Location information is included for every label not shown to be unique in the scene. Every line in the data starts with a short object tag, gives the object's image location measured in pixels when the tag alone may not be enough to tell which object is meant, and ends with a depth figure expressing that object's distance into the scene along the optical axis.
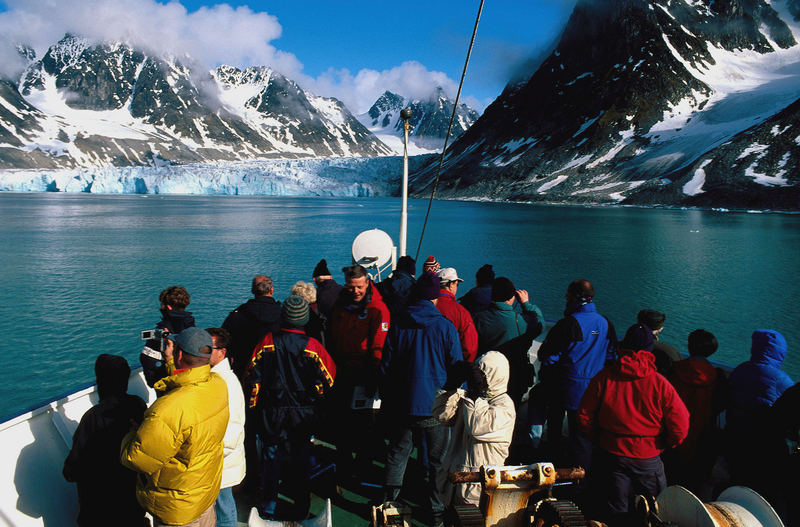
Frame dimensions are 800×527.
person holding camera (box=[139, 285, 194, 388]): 3.58
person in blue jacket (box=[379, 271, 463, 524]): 3.35
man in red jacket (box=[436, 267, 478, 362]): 4.03
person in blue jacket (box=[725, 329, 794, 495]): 3.12
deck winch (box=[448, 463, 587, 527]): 2.10
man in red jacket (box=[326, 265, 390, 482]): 3.87
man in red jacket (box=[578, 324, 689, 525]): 2.75
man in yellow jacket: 2.33
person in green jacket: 4.33
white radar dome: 9.12
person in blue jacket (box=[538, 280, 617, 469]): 3.77
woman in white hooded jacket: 2.88
